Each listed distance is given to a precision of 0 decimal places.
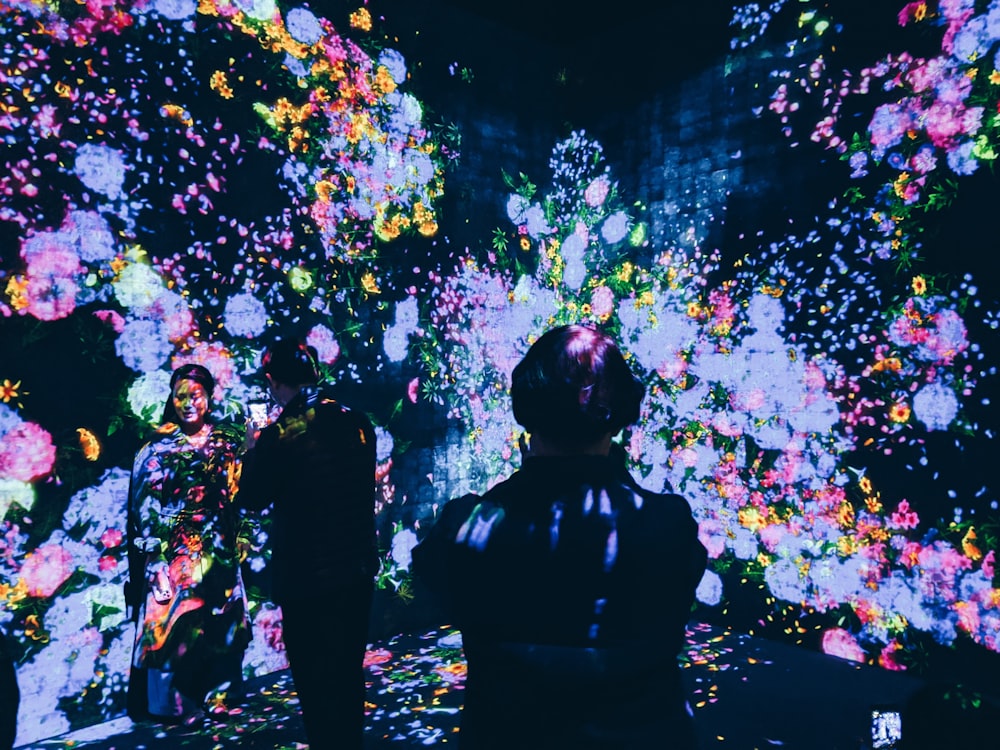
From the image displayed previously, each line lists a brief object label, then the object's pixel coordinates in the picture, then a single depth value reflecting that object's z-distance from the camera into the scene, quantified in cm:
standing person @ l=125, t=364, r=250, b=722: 268
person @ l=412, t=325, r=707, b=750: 92
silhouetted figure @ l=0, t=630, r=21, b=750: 162
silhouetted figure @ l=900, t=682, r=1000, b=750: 84
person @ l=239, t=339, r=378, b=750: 216
